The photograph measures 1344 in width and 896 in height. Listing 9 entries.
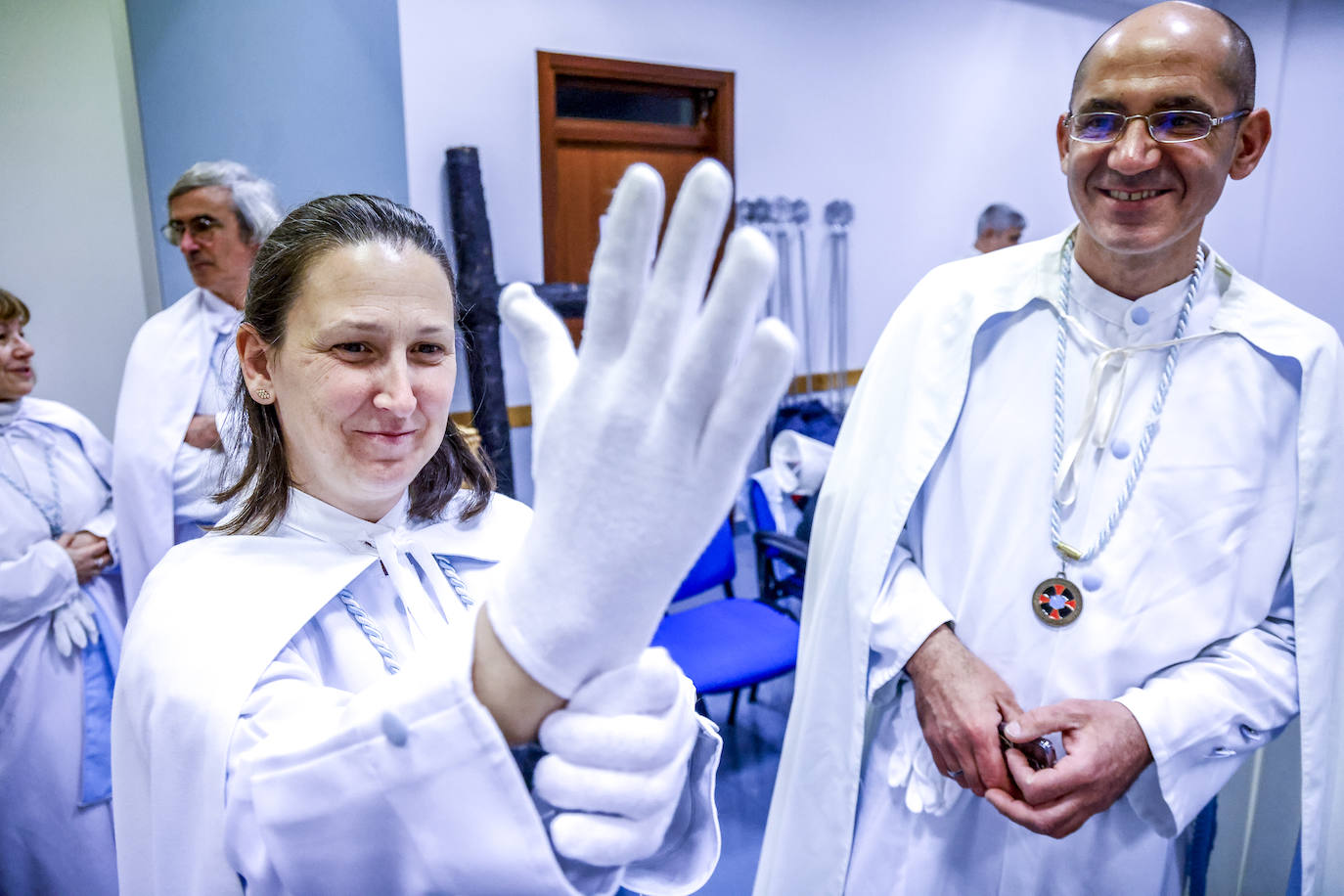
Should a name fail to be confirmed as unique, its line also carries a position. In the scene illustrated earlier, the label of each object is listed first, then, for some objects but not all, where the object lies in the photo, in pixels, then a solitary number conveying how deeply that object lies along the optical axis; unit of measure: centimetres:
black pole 395
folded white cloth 378
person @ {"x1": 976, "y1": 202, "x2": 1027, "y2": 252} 473
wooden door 435
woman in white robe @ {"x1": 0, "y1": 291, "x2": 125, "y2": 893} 204
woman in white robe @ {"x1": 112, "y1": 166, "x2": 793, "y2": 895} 62
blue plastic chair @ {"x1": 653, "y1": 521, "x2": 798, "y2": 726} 241
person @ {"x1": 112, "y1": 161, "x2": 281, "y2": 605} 228
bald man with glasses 122
